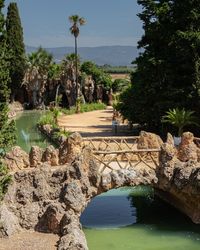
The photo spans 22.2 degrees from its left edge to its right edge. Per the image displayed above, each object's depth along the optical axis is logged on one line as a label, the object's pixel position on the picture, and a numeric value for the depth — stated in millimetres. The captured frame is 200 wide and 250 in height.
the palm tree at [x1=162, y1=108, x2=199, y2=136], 29141
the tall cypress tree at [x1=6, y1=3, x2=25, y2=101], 65312
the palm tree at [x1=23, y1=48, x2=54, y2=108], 68688
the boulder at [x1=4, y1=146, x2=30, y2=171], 18672
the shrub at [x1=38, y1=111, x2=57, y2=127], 44312
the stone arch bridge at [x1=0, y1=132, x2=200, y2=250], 15562
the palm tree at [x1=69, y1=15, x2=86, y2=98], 63672
